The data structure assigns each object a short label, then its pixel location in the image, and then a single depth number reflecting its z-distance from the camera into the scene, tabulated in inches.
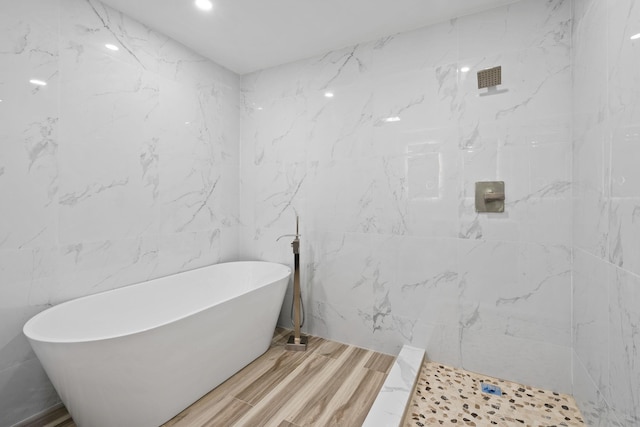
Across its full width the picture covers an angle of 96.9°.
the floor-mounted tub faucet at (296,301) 93.6
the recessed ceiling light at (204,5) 74.9
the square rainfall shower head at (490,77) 73.4
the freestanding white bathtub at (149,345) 50.2
